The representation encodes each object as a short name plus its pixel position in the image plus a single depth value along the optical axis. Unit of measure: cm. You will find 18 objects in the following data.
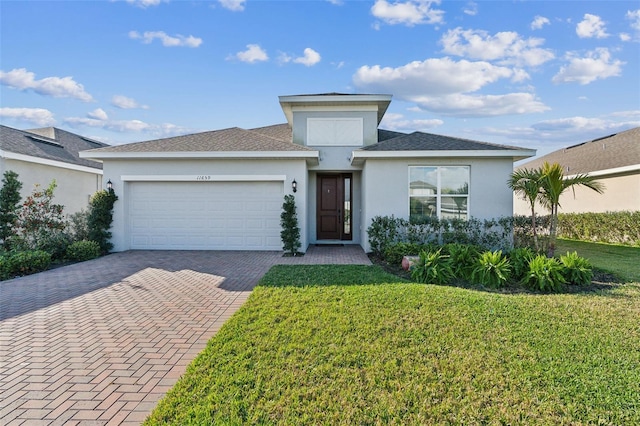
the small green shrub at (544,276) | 619
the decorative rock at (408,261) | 758
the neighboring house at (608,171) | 1334
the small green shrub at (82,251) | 928
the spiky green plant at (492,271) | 654
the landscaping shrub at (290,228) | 1011
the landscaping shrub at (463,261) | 692
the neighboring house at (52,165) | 1055
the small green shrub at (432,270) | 670
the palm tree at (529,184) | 838
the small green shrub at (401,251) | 849
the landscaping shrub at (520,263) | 685
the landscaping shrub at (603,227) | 1246
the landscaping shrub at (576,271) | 643
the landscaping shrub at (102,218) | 1027
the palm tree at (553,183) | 801
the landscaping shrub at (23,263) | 719
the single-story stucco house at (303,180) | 1005
